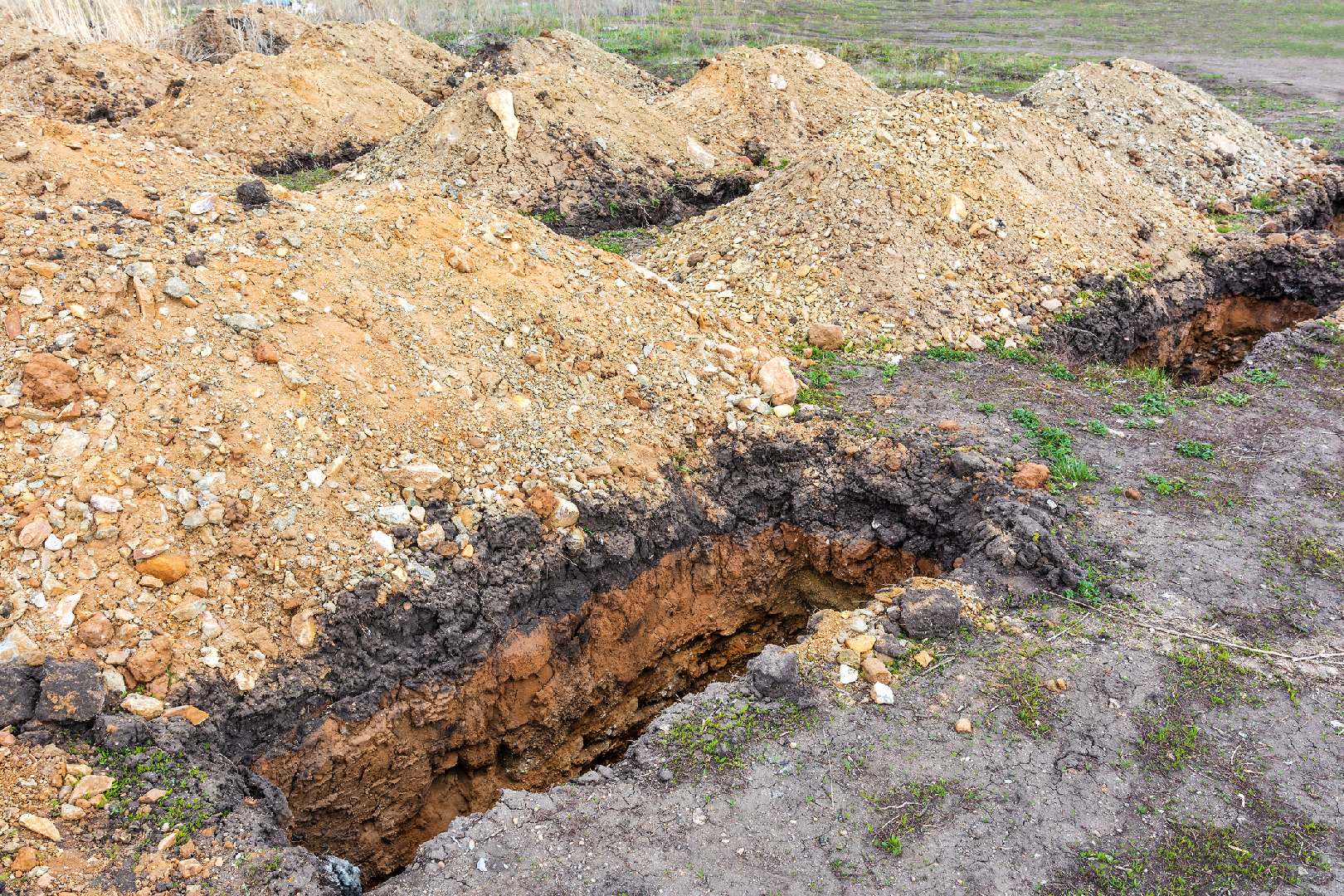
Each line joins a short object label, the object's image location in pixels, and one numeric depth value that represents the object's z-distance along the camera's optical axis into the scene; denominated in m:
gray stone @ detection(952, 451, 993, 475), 5.89
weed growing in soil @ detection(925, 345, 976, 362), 7.64
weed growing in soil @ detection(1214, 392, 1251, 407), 7.06
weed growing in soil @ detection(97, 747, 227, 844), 3.61
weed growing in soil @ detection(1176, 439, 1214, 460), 6.27
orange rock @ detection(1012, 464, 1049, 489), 5.84
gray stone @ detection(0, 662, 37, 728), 3.72
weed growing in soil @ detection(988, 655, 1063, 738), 4.31
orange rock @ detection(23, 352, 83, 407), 4.56
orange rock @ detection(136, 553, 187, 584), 4.32
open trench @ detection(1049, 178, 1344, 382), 8.89
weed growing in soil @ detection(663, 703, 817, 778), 4.27
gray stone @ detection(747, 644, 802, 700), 4.56
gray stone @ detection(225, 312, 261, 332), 5.19
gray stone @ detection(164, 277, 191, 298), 5.11
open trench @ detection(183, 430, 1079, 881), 4.62
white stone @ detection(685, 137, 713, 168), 12.49
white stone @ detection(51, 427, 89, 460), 4.47
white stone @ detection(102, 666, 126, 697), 3.97
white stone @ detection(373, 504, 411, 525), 4.92
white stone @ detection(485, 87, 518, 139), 11.24
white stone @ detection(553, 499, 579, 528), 5.31
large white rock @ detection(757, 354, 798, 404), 6.52
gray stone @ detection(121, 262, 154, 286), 5.10
